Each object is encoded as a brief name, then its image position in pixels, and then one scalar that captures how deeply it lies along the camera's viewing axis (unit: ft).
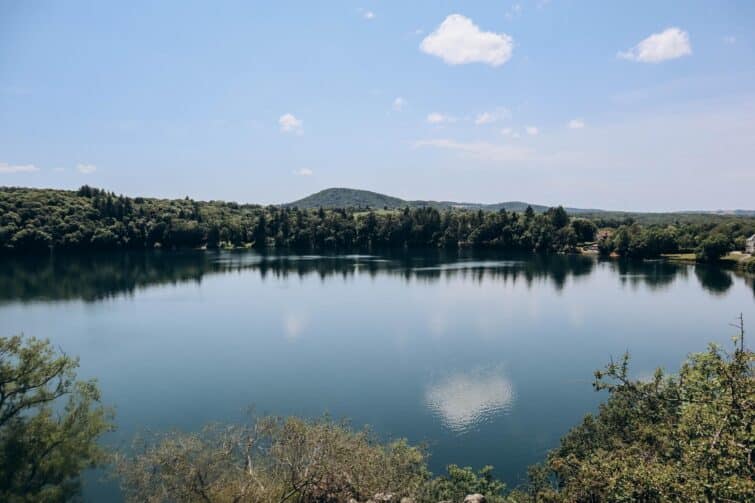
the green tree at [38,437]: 67.26
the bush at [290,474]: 58.65
